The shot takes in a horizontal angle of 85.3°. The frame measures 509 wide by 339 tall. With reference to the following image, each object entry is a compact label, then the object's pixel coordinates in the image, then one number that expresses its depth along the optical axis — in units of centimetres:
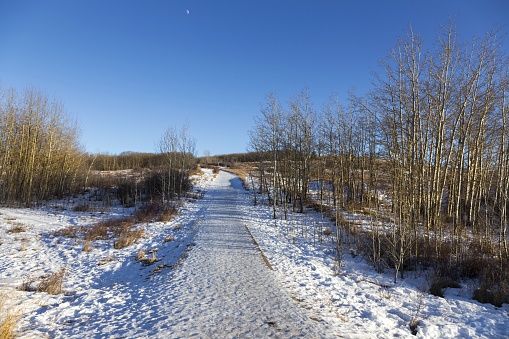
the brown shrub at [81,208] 2138
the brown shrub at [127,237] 1177
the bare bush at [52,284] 670
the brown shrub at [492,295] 619
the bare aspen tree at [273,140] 1819
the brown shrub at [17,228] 1377
